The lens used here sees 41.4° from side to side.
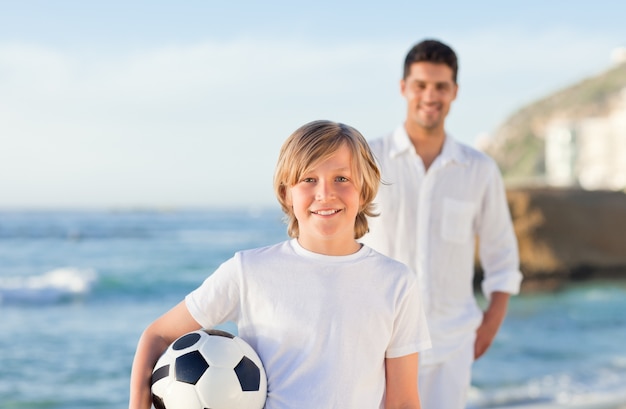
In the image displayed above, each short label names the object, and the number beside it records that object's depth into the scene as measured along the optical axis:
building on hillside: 58.75
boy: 2.14
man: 3.53
